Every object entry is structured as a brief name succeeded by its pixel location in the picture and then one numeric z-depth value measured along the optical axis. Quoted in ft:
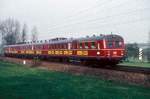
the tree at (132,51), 180.34
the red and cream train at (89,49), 82.12
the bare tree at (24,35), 323.65
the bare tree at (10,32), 298.76
